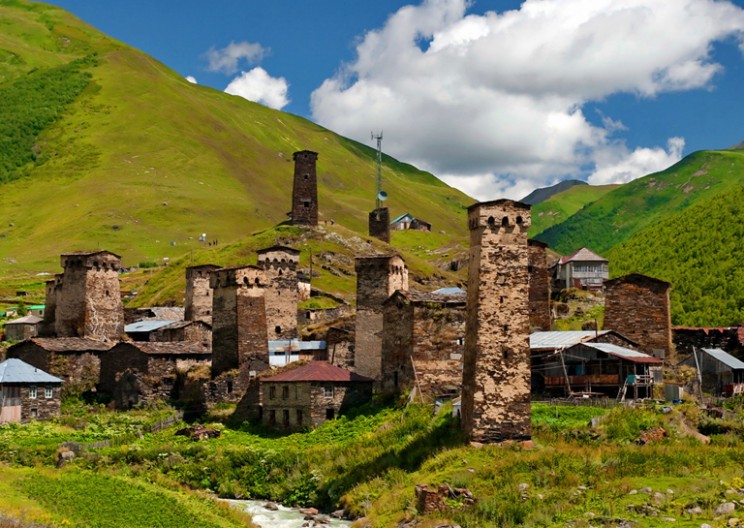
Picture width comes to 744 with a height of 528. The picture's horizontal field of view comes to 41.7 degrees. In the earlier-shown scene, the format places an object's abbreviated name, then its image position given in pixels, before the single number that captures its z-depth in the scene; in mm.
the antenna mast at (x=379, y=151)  172450
